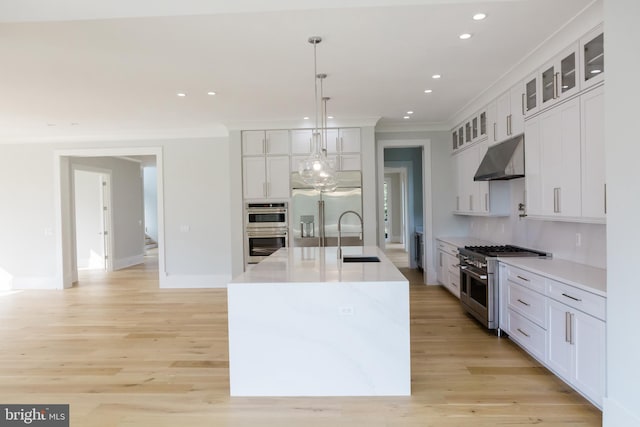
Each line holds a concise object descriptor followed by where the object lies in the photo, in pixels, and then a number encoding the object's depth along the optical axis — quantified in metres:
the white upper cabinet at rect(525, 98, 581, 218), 3.03
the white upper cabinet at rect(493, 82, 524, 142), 3.95
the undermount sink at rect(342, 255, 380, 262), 3.72
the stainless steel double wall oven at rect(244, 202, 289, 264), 6.10
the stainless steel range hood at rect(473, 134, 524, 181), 3.91
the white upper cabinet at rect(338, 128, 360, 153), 6.02
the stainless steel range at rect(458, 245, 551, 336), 3.85
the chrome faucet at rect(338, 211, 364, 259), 5.86
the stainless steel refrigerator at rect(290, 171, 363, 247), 5.97
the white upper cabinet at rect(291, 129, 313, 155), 6.11
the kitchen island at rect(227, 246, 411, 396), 2.62
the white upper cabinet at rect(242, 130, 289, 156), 6.13
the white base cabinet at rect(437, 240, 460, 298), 5.26
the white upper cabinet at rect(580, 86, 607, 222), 2.71
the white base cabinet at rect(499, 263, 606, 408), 2.39
